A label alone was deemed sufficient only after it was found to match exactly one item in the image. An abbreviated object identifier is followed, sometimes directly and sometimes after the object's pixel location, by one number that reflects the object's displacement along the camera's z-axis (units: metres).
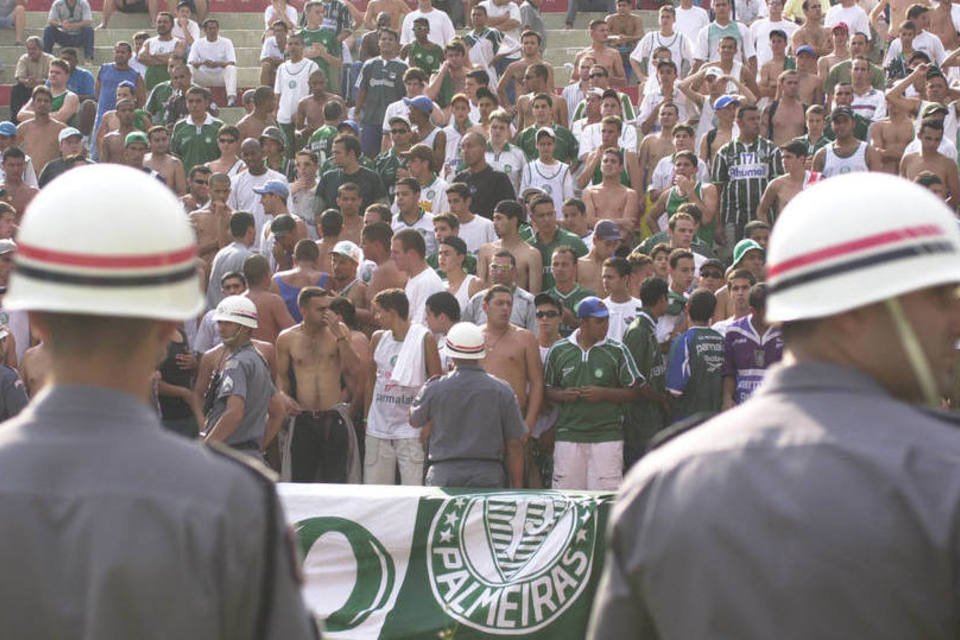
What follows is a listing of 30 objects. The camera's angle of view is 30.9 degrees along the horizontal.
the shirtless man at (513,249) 12.64
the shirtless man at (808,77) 16.89
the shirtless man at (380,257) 12.64
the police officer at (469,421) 10.07
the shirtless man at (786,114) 16.20
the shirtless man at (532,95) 16.94
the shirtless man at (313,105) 18.41
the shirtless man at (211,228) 14.67
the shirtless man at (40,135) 18.30
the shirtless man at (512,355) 11.29
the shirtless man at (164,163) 17.05
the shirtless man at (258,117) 18.23
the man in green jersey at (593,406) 11.15
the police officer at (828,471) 2.53
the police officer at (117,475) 2.49
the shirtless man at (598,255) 12.81
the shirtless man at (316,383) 11.57
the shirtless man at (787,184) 14.45
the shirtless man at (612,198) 14.66
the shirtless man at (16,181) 16.38
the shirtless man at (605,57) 18.86
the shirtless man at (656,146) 15.86
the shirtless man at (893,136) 15.42
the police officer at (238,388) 10.32
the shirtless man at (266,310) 12.20
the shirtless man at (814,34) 18.38
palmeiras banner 9.05
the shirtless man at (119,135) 18.05
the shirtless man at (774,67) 17.39
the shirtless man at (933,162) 14.45
